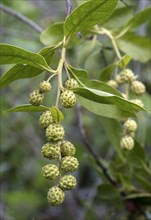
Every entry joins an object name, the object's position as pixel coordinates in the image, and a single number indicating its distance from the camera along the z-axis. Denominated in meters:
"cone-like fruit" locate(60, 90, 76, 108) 0.55
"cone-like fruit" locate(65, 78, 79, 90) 0.57
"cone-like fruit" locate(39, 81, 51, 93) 0.57
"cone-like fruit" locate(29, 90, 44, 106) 0.57
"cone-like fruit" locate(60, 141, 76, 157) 0.56
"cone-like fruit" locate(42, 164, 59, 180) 0.55
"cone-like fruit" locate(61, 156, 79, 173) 0.55
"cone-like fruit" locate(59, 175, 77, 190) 0.55
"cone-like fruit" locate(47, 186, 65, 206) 0.54
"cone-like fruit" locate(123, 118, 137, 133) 0.63
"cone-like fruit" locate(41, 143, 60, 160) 0.55
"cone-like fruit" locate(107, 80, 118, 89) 0.66
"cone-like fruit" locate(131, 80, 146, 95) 0.64
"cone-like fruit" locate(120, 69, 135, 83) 0.65
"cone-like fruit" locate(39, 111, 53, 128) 0.56
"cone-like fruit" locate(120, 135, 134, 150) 0.63
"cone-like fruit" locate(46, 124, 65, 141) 0.55
